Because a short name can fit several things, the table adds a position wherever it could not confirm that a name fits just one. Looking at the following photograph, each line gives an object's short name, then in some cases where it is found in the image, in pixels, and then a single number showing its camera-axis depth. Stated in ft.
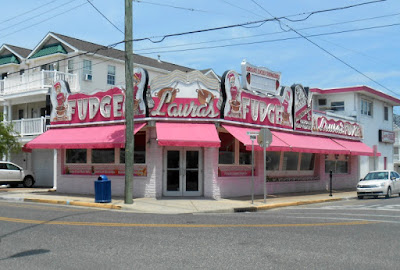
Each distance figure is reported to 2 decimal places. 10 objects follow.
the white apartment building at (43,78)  98.58
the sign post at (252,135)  59.88
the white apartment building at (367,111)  108.68
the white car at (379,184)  74.74
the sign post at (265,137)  60.34
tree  86.85
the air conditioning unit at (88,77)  101.54
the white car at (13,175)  90.12
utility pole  57.41
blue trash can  58.23
